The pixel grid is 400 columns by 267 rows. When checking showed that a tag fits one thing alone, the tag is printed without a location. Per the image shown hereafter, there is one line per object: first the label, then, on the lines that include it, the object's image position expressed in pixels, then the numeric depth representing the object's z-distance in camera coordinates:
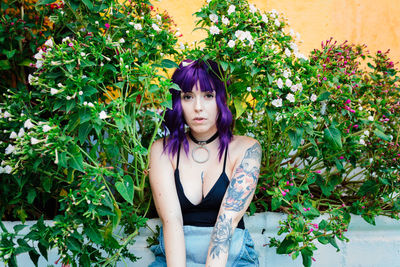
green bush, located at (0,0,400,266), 1.92
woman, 2.28
